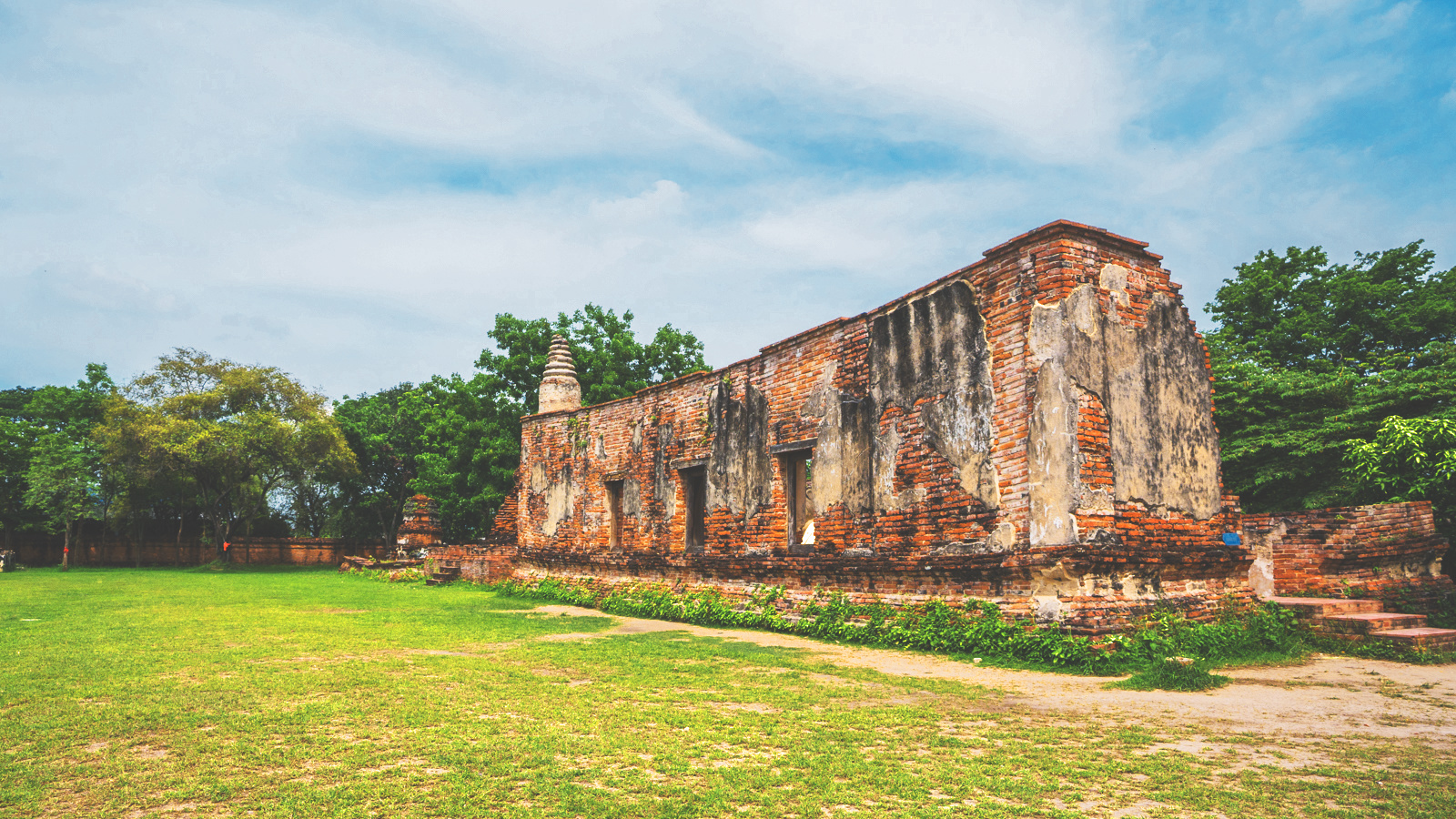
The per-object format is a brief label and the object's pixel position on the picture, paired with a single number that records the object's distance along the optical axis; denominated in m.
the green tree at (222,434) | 25.42
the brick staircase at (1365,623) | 7.24
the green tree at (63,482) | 25.34
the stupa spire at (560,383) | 18.59
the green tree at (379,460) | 35.41
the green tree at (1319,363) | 12.23
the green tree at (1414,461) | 9.41
